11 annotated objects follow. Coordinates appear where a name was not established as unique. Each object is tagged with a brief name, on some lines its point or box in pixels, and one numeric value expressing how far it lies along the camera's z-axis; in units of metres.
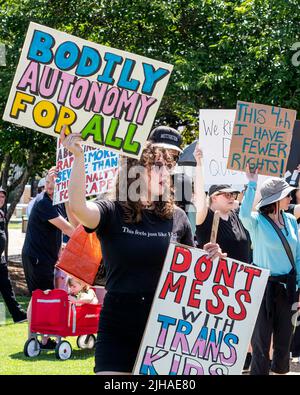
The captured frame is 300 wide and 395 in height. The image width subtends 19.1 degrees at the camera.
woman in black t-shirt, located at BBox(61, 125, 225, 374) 4.37
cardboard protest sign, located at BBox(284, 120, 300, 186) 9.61
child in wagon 8.77
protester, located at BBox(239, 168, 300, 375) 6.46
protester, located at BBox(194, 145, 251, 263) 7.12
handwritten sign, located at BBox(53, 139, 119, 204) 8.14
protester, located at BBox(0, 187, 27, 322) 10.63
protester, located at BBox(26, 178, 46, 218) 11.29
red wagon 8.48
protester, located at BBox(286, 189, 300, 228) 7.80
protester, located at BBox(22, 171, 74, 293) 8.77
